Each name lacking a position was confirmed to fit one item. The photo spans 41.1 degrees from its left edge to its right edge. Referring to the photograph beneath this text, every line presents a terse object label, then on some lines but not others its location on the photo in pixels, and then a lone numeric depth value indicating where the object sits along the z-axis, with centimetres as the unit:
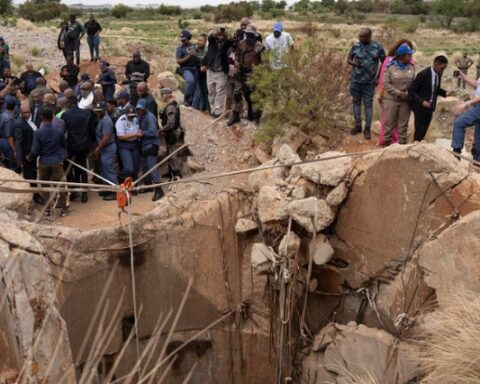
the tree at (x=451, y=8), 4684
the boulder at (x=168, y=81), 1249
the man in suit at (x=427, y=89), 773
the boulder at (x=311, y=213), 697
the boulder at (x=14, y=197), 730
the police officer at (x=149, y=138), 892
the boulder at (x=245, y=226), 760
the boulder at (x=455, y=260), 568
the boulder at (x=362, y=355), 633
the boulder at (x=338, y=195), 701
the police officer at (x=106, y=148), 874
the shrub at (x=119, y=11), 5275
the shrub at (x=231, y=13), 4528
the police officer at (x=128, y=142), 895
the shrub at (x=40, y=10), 4150
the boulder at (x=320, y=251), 709
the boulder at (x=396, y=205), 625
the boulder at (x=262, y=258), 710
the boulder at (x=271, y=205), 705
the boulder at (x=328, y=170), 706
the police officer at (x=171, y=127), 957
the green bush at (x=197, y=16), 5016
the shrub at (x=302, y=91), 882
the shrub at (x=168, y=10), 5650
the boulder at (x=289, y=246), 701
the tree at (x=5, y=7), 4119
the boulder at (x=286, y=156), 757
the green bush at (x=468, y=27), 4056
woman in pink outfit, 816
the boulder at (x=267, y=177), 756
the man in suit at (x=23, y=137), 835
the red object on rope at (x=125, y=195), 643
